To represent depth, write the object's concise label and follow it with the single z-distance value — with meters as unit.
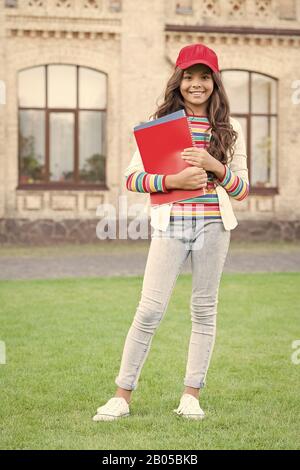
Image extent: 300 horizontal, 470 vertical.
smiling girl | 8.44
